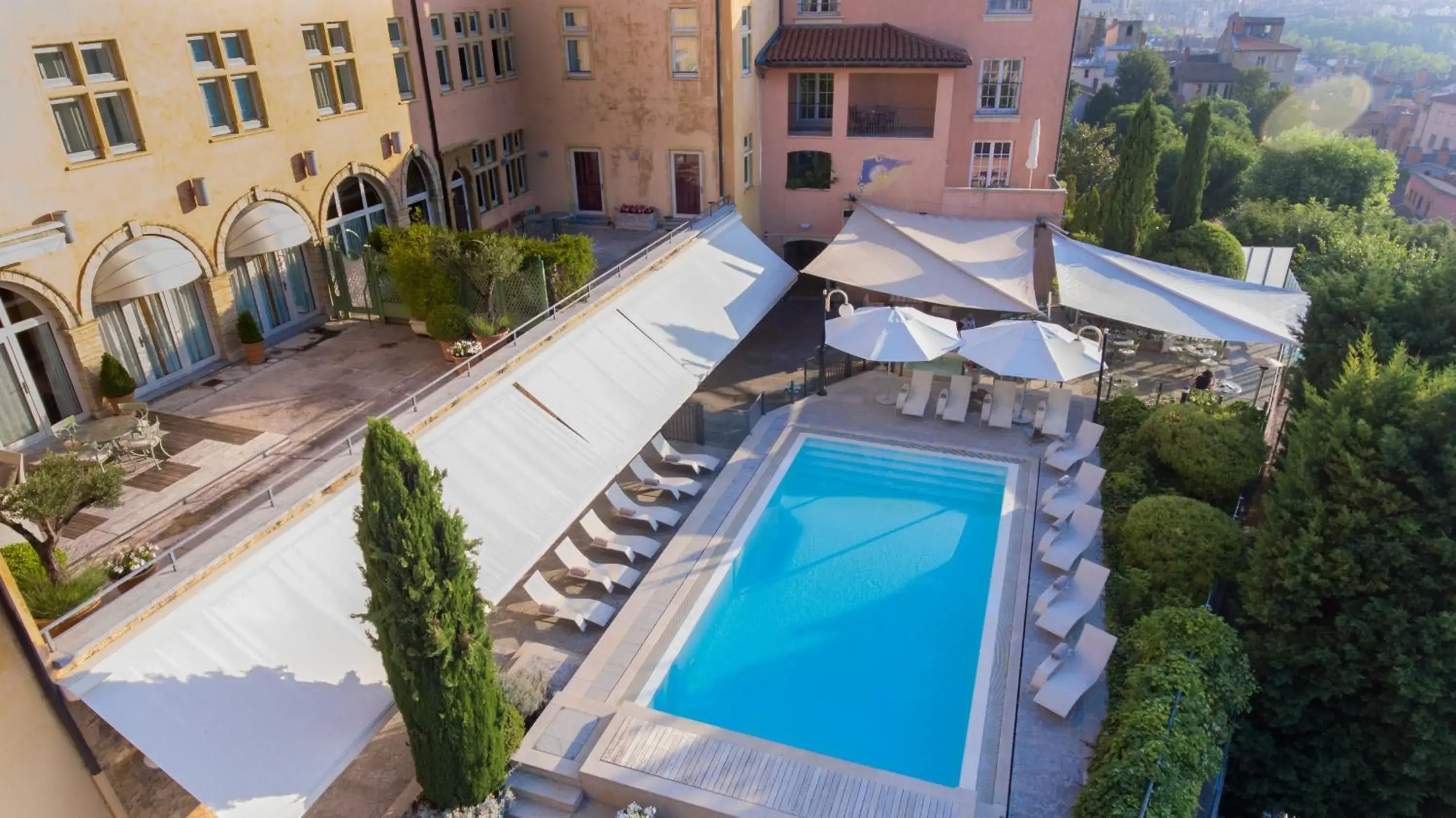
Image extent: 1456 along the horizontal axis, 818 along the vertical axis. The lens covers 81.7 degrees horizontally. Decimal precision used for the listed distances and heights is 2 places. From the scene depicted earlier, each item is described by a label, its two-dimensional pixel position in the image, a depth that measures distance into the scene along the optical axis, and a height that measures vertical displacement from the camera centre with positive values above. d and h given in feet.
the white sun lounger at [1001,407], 70.69 -28.24
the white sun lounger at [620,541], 55.67 -30.07
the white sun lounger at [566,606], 49.83 -30.57
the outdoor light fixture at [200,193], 55.47 -8.14
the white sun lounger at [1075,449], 64.34 -28.89
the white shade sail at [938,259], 77.66 -19.36
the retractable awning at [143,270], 50.29 -11.86
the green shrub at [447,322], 59.21 -17.35
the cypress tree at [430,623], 31.07 -20.64
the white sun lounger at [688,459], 65.67 -29.45
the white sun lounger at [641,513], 58.75 -29.81
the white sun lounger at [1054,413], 69.05 -28.28
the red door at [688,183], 90.94 -13.37
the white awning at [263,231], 58.49 -11.25
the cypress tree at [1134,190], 94.89 -15.40
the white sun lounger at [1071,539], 53.06 -29.40
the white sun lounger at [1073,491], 58.44 -29.22
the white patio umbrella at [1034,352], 65.10 -22.40
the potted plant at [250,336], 58.75 -17.95
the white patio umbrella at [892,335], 68.44 -22.12
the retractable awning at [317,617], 30.19 -21.99
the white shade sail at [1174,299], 69.56 -20.78
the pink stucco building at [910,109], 94.84 -6.77
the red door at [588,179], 93.45 -13.08
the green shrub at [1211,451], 54.49 -24.88
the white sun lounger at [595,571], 52.85 -30.26
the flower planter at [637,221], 91.66 -17.05
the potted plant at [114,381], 50.96 -17.98
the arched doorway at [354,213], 68.95 -12.17
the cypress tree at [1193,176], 100.68 -14.82
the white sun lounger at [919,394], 72.95 -27.93
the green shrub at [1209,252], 94.73 -21.93
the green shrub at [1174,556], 46.47 -26.63
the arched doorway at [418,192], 76.95 -11.72
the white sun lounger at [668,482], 62.69 -29.75
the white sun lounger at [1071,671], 42.39 -29.88
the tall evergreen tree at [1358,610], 37.19 -24.41
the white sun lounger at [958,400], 71.67 -28.06
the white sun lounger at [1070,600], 47.52 -29.55
